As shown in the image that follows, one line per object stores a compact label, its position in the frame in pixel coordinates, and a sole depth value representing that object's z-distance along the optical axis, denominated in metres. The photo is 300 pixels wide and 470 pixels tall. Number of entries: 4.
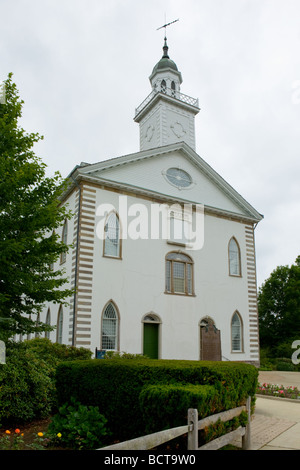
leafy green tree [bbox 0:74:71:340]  10.41
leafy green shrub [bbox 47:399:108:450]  7.63
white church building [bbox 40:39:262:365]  20.03
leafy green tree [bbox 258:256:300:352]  46.03
